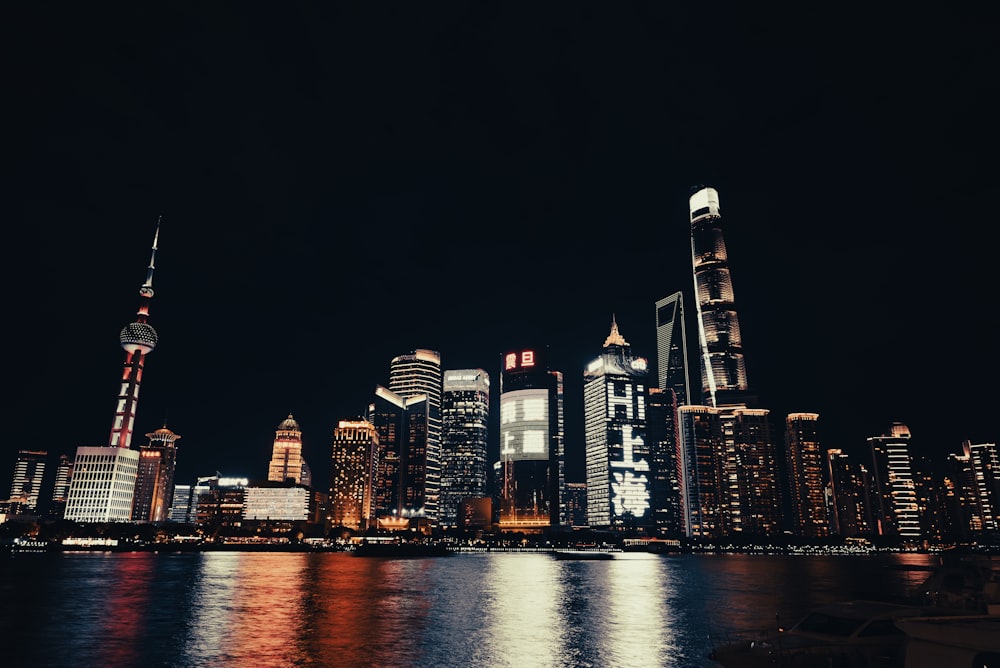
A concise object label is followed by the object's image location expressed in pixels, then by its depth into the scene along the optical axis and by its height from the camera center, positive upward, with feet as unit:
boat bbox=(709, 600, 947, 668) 82.74 -15.83
